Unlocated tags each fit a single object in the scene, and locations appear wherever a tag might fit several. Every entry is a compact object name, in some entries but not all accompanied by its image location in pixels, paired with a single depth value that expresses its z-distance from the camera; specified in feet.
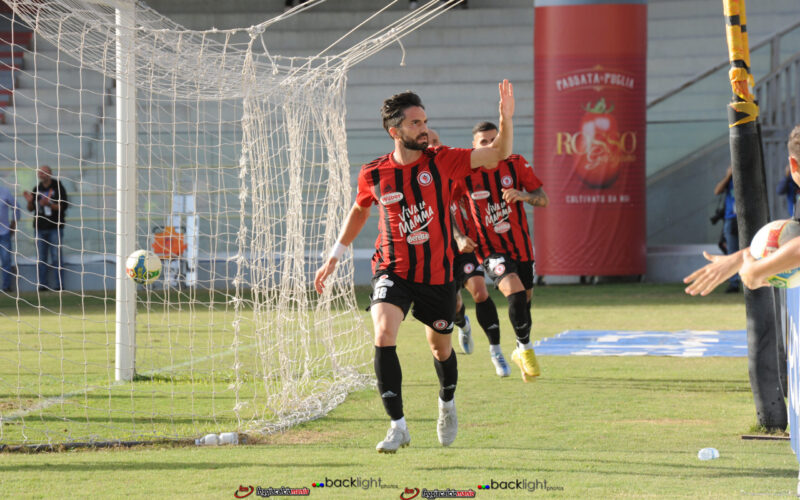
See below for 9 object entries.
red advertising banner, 120.67
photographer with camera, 108.68
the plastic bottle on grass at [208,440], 40.73
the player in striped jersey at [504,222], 55.36
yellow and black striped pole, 41.42
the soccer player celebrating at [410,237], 37.14
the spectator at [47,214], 119.75
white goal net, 45.91
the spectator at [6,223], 124.77
